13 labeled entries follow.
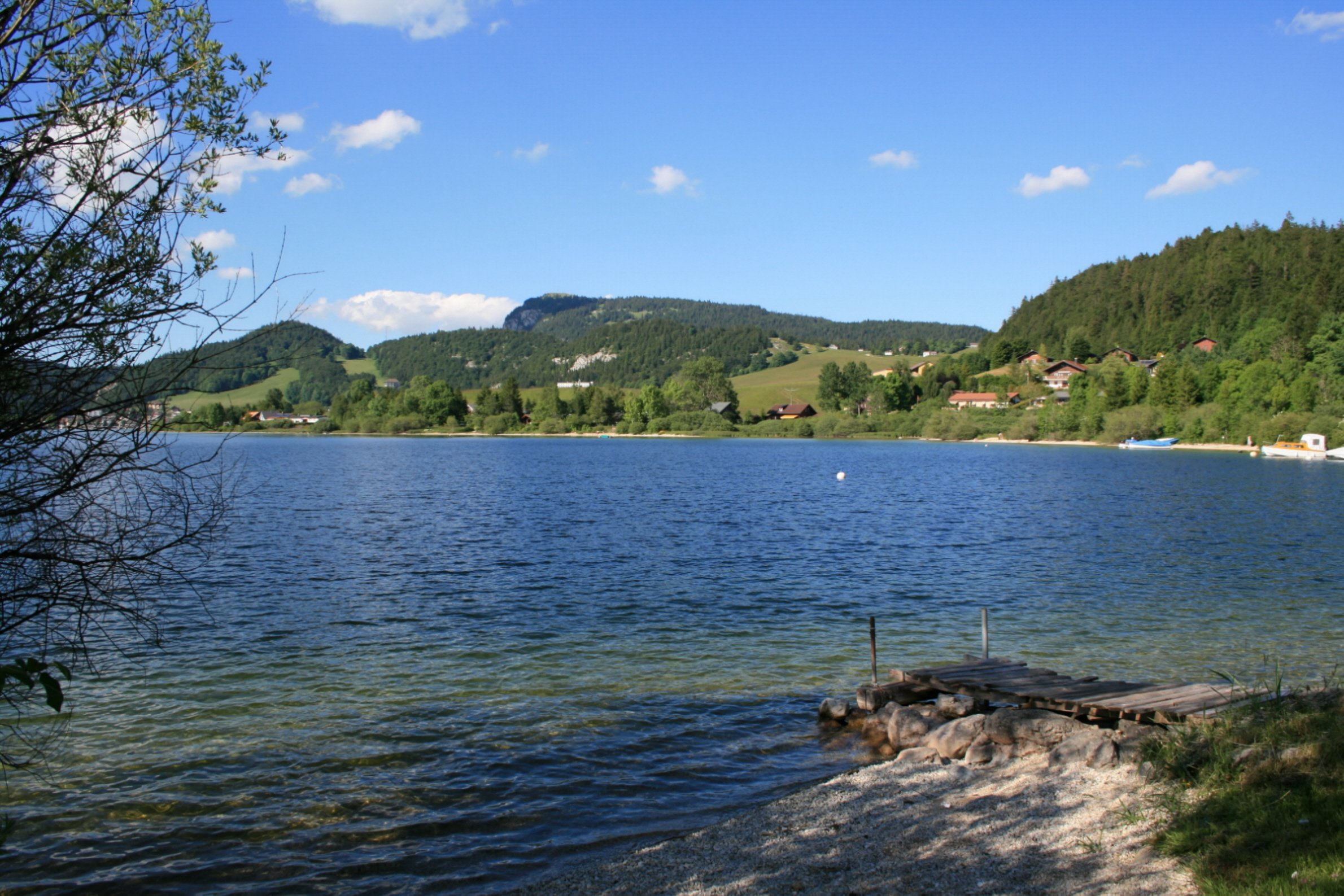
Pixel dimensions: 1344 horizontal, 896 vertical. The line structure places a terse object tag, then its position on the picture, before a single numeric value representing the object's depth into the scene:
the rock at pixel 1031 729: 12.12
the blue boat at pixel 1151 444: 126.94
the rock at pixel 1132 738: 10.96
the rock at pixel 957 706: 13.93
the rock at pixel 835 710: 14.59
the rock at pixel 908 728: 13.32
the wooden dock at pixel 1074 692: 12.37
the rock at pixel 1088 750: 11.13
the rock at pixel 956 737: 12.43
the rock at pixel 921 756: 12.32
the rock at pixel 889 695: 14.63
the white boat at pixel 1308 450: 101.50
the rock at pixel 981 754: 12.02
